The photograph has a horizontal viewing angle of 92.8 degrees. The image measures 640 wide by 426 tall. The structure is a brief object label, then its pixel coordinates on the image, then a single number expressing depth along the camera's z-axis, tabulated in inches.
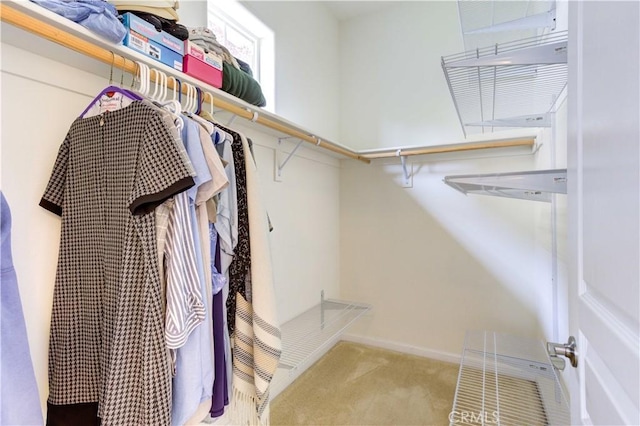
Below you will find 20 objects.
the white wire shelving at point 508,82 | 30.4
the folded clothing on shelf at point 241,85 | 45.3
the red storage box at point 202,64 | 38.5
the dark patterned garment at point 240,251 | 36.1
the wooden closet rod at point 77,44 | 24.1
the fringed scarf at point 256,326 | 34.7
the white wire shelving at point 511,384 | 54.7
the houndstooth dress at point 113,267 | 26.4
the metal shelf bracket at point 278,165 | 69.8
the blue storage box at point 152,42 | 32.7
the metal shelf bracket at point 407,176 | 89.1
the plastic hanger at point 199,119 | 33.5
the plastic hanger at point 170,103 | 30.1
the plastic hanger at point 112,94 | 32.4
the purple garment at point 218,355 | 33.4
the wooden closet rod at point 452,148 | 71.6
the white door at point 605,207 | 13.9
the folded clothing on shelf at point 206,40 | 43.4
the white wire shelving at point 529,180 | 32.9
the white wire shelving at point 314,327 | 54.1
